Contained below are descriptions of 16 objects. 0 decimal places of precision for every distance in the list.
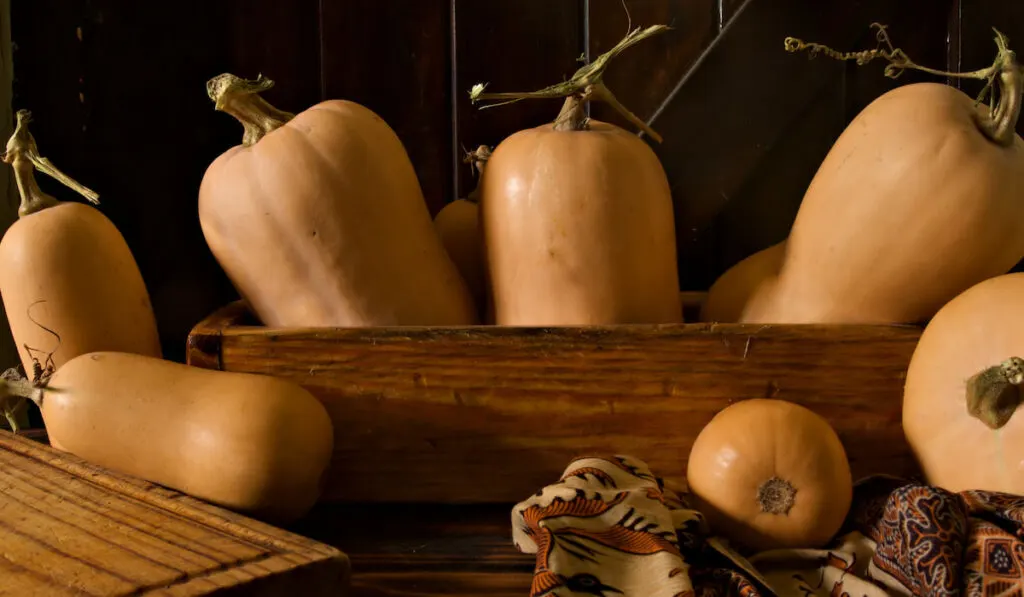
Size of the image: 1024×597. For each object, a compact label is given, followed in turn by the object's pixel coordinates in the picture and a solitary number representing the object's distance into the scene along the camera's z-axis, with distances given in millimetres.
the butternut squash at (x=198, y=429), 533
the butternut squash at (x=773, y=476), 509
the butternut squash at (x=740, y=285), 701
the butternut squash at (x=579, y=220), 624
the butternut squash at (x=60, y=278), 673
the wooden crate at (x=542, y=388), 589
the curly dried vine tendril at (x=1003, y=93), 580
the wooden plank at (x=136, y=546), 398
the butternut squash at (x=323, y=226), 632
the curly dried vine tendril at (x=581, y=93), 621
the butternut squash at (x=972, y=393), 504
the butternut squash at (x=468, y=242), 757
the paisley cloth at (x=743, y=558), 447
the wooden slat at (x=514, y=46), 896
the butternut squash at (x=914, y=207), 580
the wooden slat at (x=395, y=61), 898
